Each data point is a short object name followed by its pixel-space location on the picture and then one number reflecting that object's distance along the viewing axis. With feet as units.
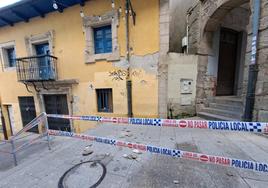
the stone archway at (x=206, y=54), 16.46
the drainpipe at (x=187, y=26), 20.30
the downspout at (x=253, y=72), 11.00
